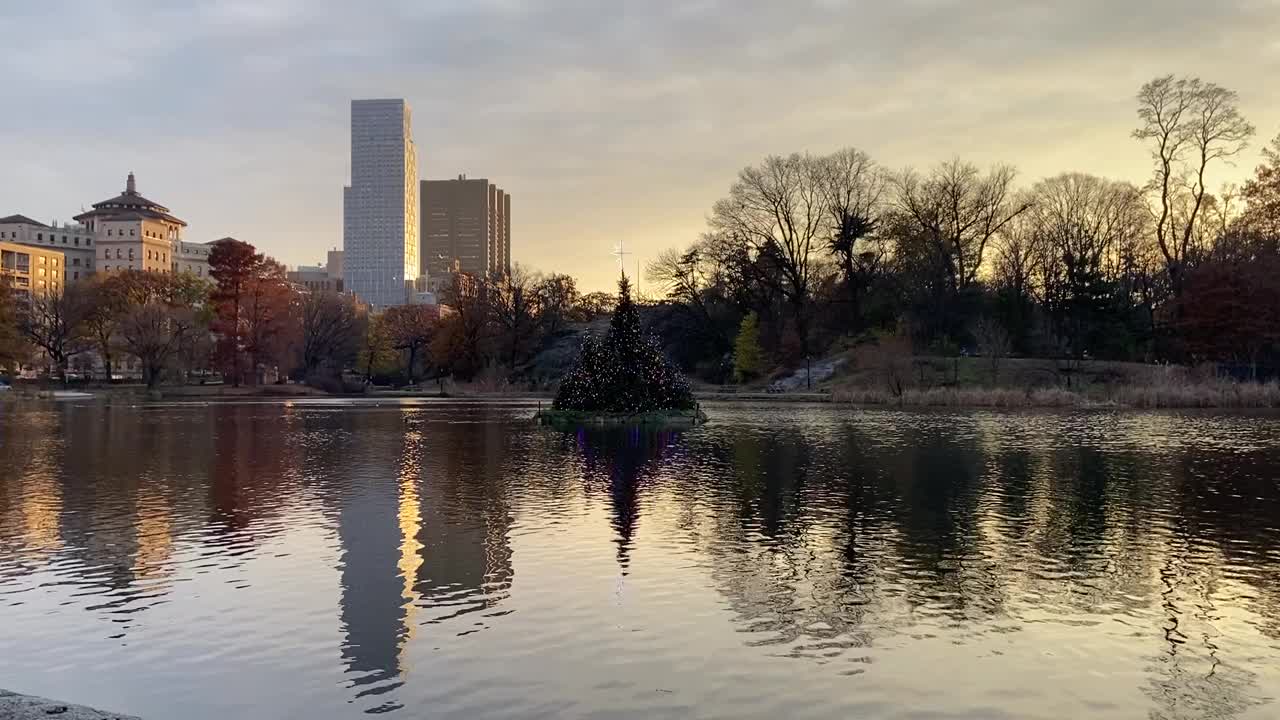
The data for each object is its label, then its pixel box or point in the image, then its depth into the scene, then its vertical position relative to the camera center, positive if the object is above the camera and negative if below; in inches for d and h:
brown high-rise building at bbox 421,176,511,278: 4343.3 +491.1
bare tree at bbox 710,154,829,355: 3555.6 +596.0
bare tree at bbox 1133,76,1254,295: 2881.4 +724.6
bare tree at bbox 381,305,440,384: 4315.9 +233.5
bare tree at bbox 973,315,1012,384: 2787.9 +92.5
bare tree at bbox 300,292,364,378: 4237.2 +211.7
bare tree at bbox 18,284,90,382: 3951.8 +241.1
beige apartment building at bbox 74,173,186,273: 7810.0 +1056.5
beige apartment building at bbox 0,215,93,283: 7805.1 +1187.1
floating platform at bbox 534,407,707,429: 1685.5 -76.8
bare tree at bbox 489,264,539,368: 4042.8 +269.9
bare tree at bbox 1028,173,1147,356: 3467.0 +547.1
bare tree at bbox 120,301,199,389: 3511.3 +172.9
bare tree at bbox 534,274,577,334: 4224.9 +346.1
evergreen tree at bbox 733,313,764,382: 3462.1 +80.3
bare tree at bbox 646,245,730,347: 3826.3 +410.4
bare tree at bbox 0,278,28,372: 3221.0 +154.3
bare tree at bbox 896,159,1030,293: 3415.4 +593.3
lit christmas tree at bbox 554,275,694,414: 1718.8 -3.0
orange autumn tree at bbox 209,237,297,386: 3826.3 +290.2
